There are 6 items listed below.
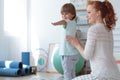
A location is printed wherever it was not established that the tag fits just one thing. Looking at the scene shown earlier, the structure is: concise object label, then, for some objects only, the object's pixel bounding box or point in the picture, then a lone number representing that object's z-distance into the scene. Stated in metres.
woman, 1.64
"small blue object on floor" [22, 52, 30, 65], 5.20
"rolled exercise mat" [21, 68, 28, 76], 4.55
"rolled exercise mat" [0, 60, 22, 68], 4.52
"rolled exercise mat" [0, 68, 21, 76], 4.34
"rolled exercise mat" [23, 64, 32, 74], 4.68
